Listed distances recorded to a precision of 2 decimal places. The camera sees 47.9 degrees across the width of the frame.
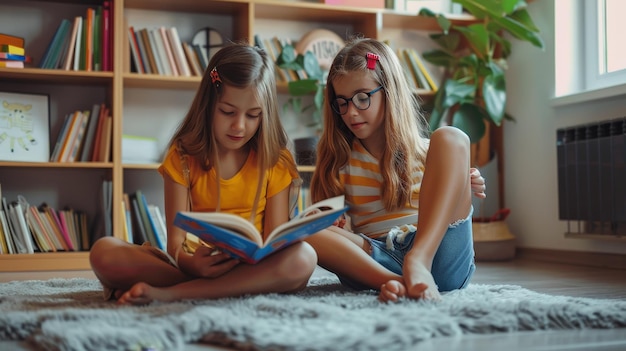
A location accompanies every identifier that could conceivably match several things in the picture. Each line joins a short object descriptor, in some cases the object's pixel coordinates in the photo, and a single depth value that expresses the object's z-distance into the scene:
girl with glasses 1.47
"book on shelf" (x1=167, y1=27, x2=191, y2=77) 3.16
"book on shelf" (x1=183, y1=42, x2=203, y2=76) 3.18
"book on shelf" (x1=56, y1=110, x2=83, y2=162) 3.02
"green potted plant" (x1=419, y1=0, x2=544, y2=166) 3.18
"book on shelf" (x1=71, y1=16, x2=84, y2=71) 3.03
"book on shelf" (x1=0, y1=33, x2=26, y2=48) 2.96
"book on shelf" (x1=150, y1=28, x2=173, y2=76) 3.14
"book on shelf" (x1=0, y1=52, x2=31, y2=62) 2.94
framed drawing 2.97
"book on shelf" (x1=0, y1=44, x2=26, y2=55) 2.95
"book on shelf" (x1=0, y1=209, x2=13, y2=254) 2.89
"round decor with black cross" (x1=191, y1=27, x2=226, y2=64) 3.28
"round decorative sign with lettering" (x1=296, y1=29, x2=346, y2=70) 3.36
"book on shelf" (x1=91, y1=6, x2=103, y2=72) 3.05
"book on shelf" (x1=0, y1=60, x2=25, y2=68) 2.94
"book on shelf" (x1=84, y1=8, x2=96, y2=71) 3.03
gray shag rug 1.02
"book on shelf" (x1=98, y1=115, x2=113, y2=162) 3.02
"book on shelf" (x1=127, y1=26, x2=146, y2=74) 3.12
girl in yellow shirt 1.47
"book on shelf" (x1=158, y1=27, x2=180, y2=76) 3.15
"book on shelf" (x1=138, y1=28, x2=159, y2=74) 3.14
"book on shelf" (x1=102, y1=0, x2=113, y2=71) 3.04
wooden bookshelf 2.99
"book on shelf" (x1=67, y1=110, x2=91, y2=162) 3.04
